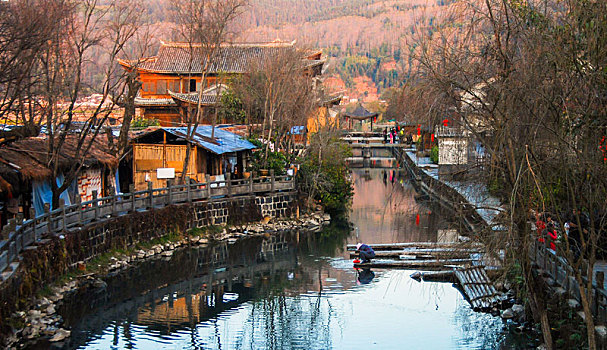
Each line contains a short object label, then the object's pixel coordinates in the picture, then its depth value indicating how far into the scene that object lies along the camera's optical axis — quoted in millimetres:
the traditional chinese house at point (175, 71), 48594
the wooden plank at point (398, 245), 22438
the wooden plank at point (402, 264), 20984
